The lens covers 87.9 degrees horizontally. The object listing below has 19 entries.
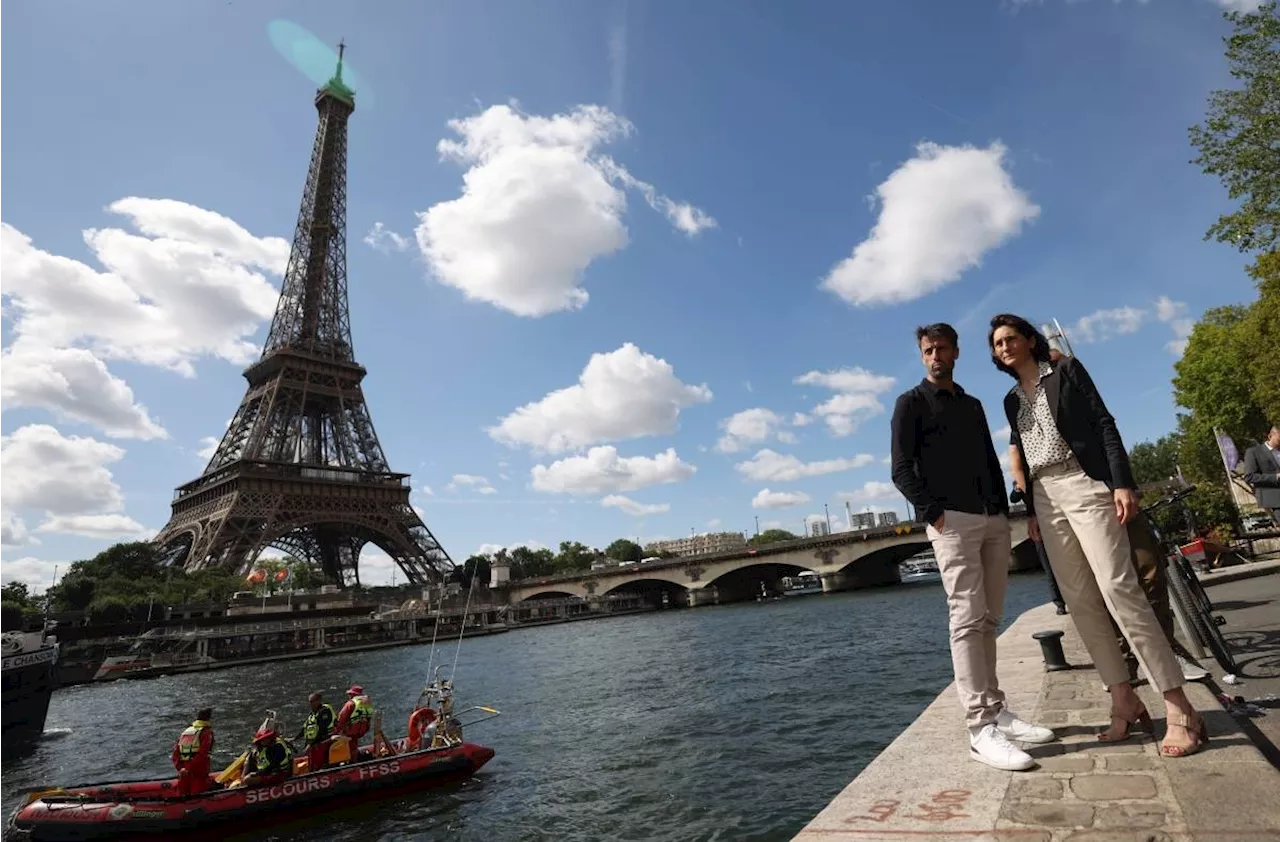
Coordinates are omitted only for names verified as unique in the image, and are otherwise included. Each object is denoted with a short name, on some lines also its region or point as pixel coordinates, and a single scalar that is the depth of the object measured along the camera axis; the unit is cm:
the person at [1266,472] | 670
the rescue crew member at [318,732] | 1159
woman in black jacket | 342
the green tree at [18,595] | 6862
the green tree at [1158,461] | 8491
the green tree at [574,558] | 12406
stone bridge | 6806
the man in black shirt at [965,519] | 389
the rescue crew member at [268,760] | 1083
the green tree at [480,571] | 9575
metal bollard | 632
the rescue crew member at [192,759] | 1062
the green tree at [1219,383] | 3883
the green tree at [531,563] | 12226
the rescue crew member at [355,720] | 1206
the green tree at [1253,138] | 1738
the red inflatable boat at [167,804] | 1019
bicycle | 503
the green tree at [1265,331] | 2403
